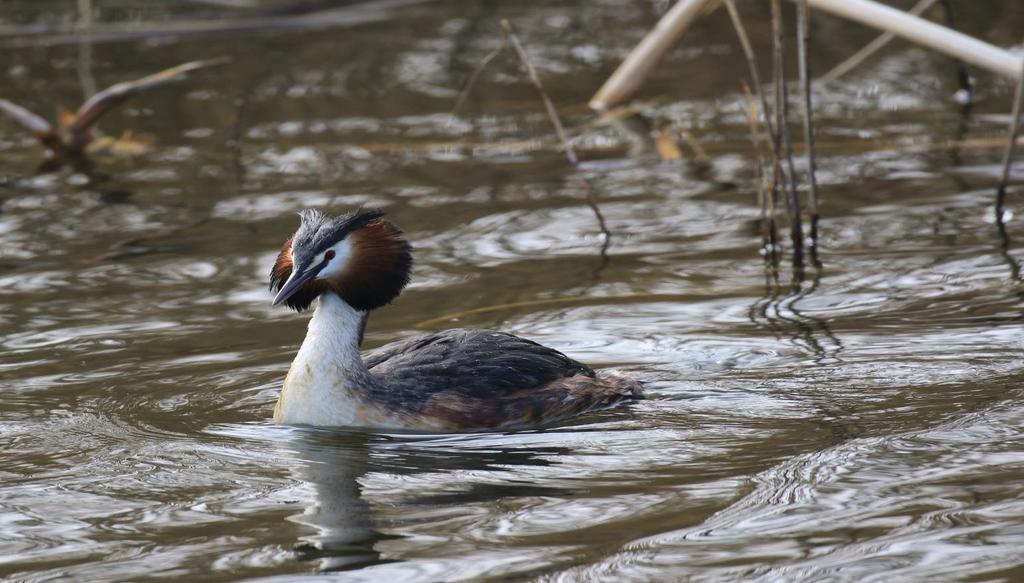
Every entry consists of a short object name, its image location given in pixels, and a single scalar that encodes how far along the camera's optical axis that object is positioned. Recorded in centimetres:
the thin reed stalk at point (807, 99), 1603
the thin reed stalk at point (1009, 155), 1579
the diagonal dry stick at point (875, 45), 2041
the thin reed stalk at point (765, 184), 1633
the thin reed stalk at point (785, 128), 1588
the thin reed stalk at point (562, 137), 1686
